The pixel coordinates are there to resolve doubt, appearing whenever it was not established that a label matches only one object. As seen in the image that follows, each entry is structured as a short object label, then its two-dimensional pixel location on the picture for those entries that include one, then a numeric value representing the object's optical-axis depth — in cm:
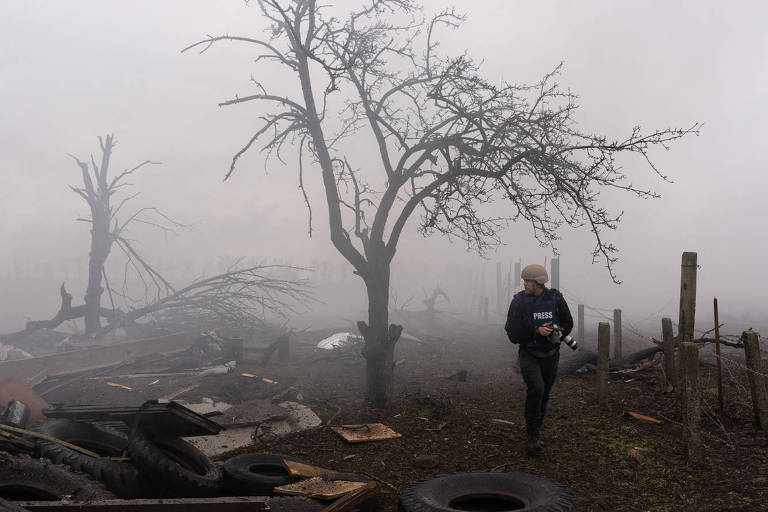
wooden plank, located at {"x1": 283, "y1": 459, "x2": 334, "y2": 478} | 521
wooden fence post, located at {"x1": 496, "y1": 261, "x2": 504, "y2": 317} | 3412
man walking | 594
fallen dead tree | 1588
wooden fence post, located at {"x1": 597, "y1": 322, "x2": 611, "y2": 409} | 800
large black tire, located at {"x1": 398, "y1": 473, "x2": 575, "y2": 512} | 428
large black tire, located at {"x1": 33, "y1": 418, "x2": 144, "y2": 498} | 486
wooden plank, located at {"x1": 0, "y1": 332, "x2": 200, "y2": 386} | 1126
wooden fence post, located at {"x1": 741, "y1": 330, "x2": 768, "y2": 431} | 638
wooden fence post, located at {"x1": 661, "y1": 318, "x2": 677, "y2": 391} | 813
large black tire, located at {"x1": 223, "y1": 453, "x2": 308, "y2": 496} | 502
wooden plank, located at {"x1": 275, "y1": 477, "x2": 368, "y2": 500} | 444
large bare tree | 848
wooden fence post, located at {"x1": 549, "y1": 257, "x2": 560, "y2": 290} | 2219
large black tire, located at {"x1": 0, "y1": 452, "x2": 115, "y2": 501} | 437
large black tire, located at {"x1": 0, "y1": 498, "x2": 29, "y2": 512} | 329
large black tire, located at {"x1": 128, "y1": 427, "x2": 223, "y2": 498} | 475
